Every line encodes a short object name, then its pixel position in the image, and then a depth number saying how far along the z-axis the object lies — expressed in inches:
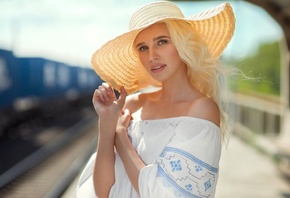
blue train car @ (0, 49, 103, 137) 497.7
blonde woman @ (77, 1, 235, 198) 71.0
